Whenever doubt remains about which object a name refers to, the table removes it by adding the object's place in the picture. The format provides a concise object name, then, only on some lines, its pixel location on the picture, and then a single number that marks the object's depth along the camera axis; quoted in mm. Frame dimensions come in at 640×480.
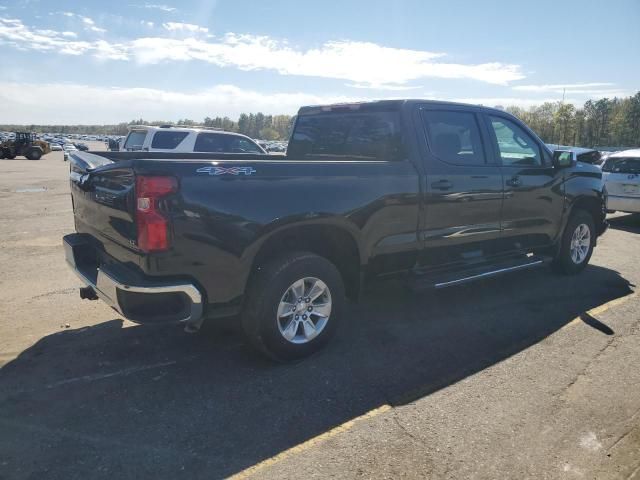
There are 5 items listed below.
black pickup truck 3109
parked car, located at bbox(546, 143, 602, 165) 12195
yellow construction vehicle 33719
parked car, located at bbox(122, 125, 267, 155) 11562
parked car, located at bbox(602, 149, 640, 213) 10672
